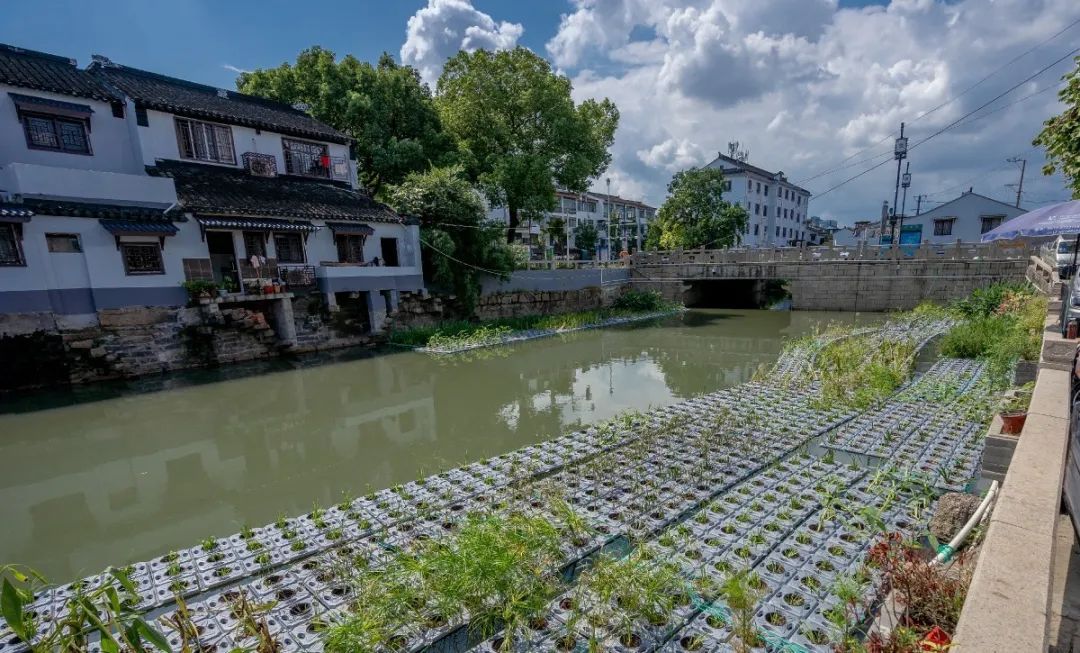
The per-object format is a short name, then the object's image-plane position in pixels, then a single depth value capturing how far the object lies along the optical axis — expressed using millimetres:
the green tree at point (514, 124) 18625
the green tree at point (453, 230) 15633
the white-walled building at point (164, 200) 10477
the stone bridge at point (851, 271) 18844
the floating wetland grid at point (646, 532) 2971
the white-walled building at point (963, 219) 29873
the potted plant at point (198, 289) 11922
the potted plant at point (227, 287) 12352
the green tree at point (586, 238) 39438
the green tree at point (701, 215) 28516
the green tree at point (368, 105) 18094
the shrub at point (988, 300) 13727
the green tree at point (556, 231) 37278
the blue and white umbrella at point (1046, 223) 6379
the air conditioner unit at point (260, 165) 14470
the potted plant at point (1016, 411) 3977
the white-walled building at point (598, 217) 40750
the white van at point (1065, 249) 11938
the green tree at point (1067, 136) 5605
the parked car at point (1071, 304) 5901
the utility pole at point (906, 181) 31441
